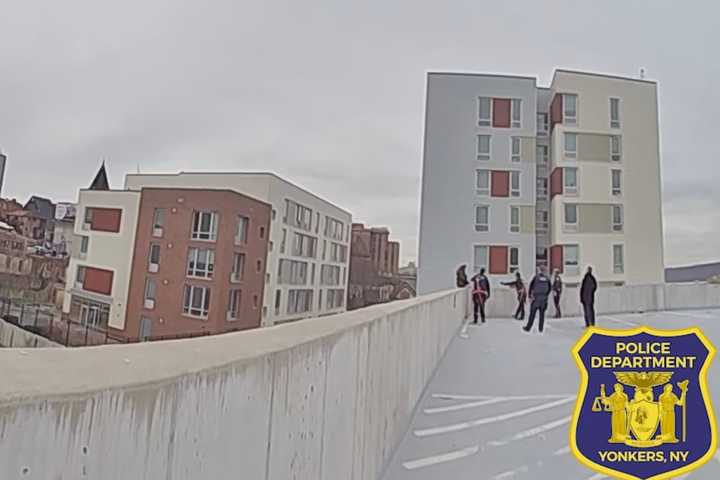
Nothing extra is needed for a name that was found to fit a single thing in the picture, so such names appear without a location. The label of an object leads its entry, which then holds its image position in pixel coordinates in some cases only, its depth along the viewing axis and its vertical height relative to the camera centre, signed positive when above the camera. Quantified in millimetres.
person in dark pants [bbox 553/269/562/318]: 17453 +338
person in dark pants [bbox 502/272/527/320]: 17047 +101
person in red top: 15109 +169
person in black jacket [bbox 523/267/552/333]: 11883 +169
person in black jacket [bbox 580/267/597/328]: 12461 +244
